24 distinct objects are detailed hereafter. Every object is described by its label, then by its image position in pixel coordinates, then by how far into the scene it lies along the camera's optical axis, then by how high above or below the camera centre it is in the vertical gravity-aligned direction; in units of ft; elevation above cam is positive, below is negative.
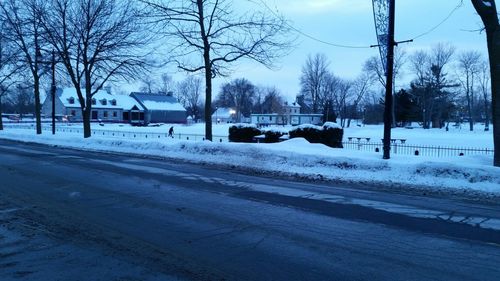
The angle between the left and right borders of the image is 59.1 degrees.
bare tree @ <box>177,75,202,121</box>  481.87 +27.57
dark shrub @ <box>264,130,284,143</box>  87.56 -3.05
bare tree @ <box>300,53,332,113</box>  308.60 +26.57
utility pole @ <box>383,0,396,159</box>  51.57 +6.34
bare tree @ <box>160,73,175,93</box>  470.92 +41.83
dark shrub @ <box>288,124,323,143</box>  82.28 -2.29
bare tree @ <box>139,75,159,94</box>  103.90 +9.45
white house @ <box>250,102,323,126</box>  264.93 +1.80
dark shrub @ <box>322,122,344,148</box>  82.38 -2.48
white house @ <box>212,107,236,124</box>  458.58 +6.77
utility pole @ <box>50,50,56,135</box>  104.89 +8.95
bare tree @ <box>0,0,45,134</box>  100.68 +22.94
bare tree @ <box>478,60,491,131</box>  295.73 +21.10
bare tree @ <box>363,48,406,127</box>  275.32 +34.30
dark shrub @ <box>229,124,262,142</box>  91.91 -2.37
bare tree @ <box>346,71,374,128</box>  325.30 +22.45
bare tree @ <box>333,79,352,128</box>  329.72 +18.91
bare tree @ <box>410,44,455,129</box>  270.46 +20.62
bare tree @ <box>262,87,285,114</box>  456.77 +19.53
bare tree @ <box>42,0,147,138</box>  97.71 +19.19
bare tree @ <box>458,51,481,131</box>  289.76 +33.18
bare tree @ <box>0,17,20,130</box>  111.96 +20.52
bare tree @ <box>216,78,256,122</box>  491.72 +29.46
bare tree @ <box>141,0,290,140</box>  72.84 +14.10
